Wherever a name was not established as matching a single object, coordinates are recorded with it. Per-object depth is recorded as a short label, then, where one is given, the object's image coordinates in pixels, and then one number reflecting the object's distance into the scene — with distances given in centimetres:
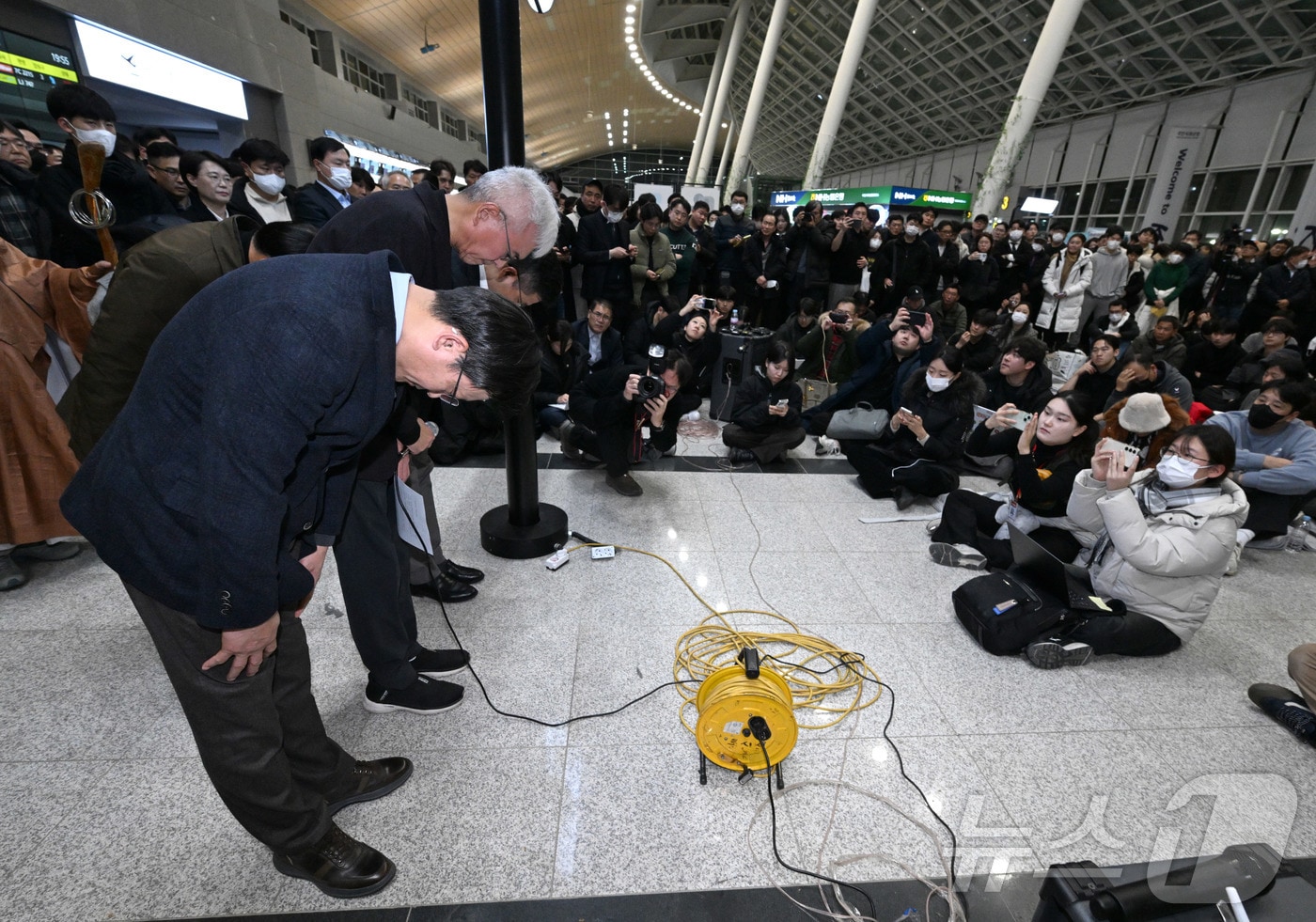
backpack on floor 220
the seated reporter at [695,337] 457
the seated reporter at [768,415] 400
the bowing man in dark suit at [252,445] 86
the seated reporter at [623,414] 325
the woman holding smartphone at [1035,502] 277
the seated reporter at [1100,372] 396
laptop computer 220
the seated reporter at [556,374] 411
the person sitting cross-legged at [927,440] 350
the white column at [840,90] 1313
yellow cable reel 153
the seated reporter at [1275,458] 305
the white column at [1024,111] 898
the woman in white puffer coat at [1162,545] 208
